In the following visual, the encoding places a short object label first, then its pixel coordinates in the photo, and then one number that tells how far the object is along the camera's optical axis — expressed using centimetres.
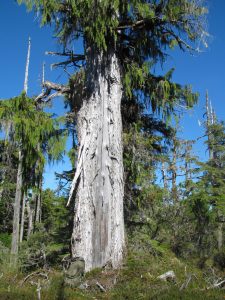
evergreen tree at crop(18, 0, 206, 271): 810
